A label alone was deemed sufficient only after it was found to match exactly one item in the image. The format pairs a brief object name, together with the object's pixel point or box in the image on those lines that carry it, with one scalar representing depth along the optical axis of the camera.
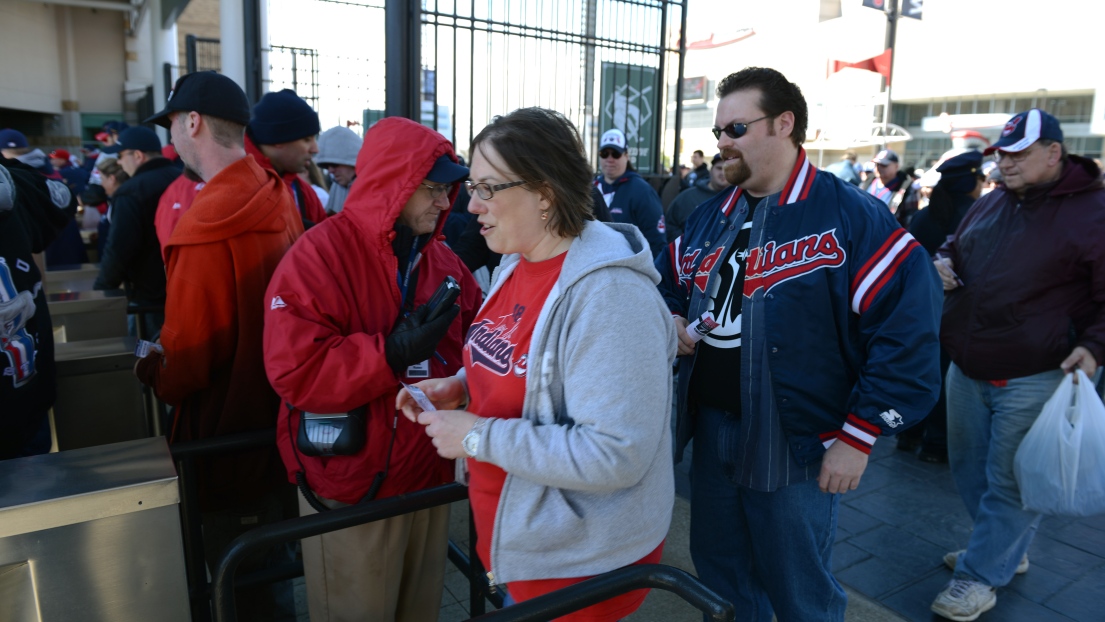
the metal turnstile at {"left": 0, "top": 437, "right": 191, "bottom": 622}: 1.29
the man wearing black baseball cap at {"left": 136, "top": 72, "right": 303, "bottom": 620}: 2.31
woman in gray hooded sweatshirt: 1.39
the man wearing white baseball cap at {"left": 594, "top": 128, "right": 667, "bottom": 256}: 5.81
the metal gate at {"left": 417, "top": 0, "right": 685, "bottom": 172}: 5.41
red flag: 11.30
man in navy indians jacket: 2.06
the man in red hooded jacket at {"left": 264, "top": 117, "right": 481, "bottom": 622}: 1.92
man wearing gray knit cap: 5.57
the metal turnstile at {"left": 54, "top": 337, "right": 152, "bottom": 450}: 2.65
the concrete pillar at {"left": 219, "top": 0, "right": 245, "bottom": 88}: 5.82
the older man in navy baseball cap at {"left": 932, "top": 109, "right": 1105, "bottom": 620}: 2.97
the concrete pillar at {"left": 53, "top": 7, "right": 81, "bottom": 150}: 18.47
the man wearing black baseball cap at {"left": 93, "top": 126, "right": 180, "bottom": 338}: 4.21
